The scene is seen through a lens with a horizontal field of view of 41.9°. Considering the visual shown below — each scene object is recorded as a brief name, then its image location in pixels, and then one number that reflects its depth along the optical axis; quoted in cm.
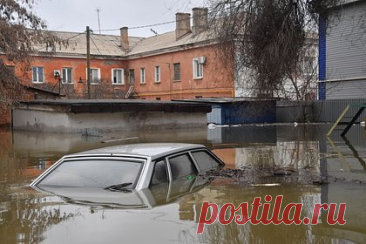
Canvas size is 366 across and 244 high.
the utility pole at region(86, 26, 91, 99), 3312
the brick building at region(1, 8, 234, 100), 4247
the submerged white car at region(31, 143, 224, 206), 670
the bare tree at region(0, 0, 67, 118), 2156
